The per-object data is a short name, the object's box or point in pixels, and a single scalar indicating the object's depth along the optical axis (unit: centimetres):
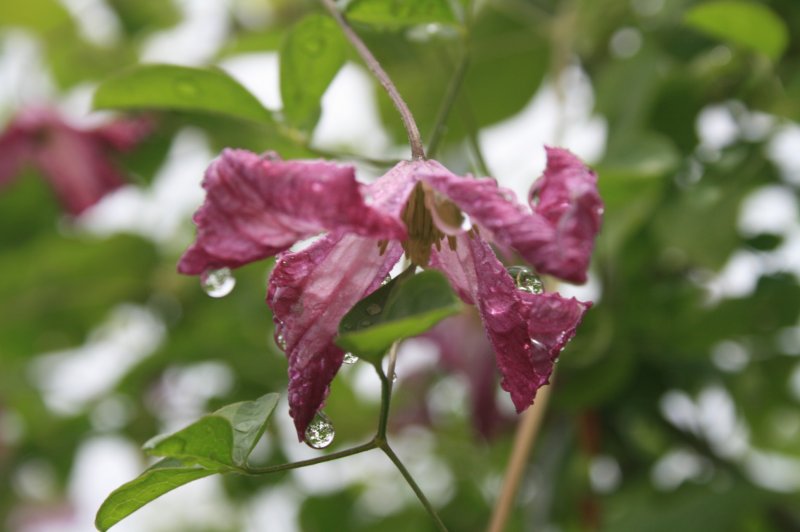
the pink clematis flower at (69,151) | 55
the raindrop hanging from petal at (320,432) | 28
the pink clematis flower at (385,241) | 26
